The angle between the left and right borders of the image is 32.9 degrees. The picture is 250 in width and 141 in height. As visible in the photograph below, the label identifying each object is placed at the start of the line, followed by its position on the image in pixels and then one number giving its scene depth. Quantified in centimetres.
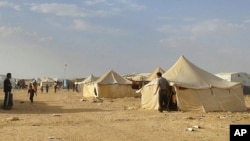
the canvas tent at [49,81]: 11188
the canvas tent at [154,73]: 4355
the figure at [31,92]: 2990
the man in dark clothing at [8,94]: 2283
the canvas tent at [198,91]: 2208
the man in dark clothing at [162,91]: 2170
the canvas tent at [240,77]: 4868
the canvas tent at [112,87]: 4203
